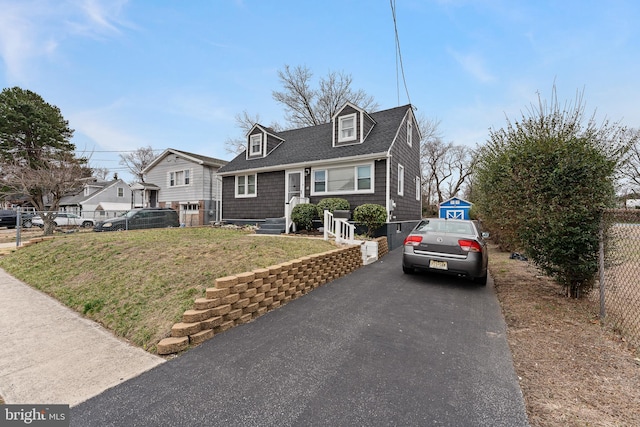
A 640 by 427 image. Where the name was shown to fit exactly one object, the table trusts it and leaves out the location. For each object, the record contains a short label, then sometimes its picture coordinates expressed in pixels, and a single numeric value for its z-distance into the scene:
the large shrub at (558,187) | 4.27
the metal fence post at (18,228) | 10.39
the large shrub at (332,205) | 11.10
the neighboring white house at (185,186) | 19.16
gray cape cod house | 11.53
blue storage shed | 19.70
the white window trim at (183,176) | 19.60
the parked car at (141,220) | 13.62
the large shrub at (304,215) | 11.43
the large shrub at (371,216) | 10.34
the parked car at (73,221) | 15.93
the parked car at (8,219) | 20.87
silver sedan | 5.38
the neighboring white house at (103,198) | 34.03
